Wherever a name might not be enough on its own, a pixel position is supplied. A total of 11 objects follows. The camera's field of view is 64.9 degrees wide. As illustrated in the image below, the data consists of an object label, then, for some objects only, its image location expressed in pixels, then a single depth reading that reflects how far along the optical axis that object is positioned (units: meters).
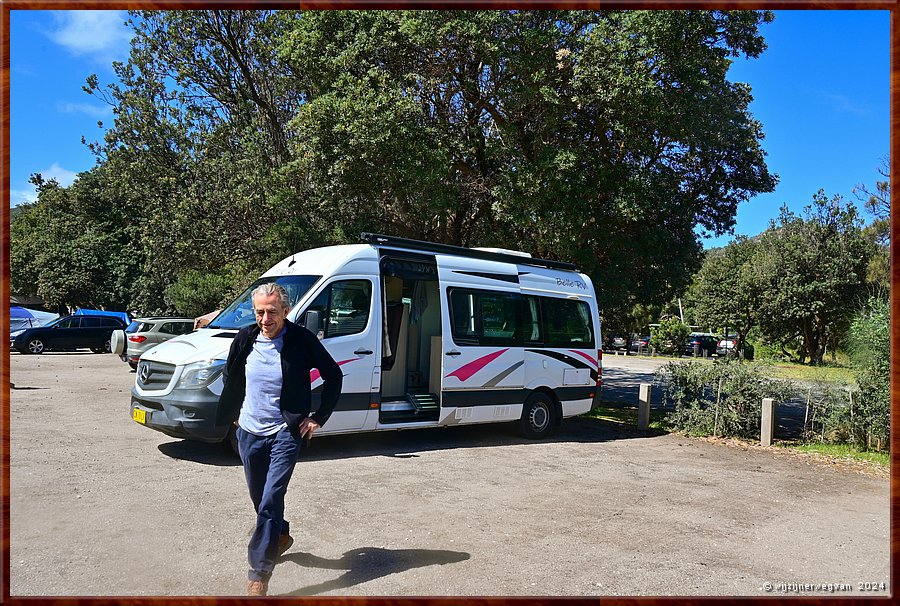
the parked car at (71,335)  28.75
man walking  4.39
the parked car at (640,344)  53.03
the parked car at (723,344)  44.62
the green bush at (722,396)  12.21
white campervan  8.48
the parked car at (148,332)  21.16
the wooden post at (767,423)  11.67
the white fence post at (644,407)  13.31
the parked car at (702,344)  48.41
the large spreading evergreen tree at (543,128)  12.65
